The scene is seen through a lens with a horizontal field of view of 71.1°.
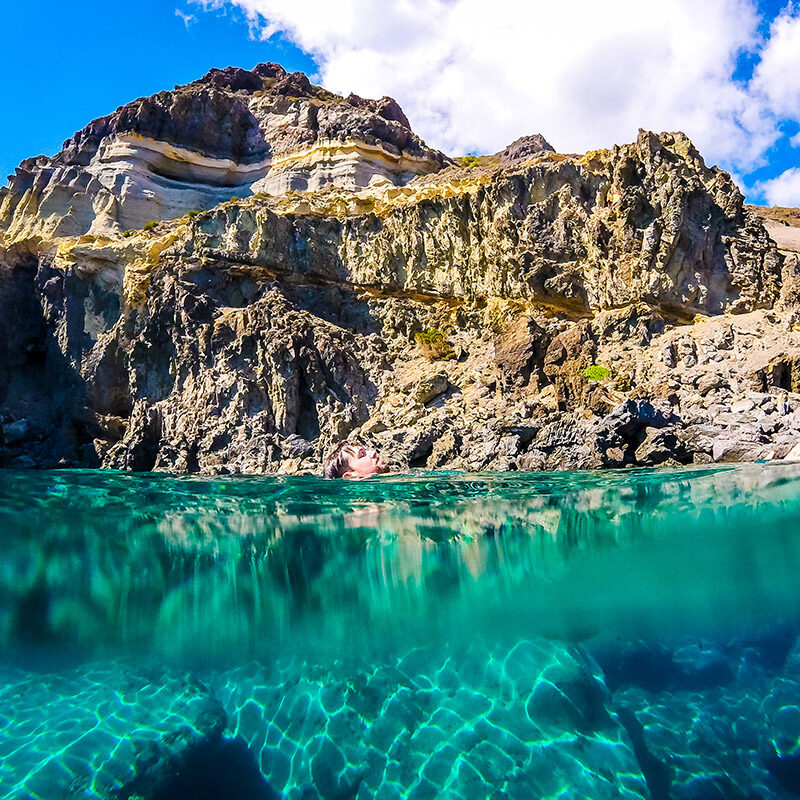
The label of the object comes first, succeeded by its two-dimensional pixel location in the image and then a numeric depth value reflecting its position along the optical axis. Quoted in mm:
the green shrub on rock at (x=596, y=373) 24953
